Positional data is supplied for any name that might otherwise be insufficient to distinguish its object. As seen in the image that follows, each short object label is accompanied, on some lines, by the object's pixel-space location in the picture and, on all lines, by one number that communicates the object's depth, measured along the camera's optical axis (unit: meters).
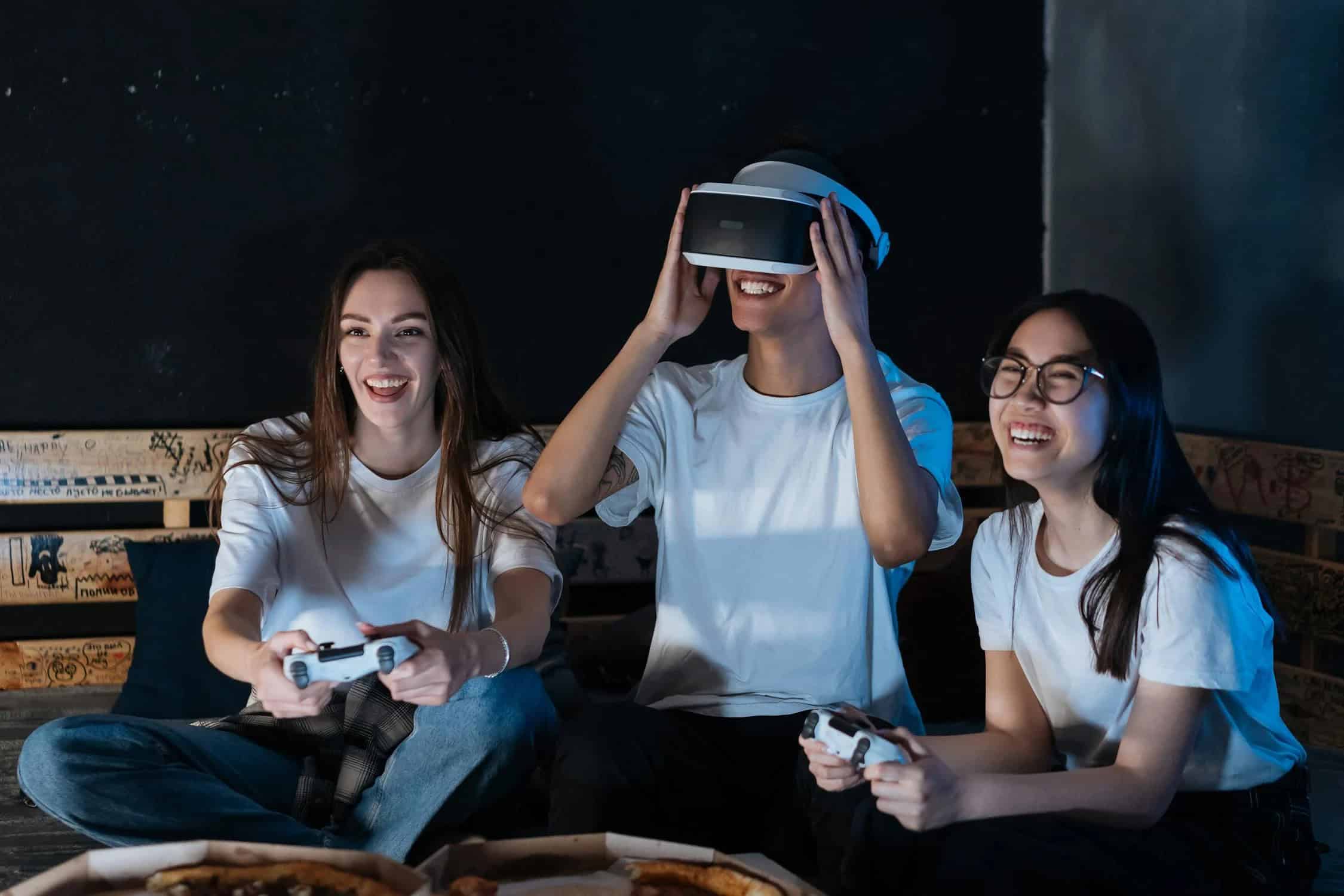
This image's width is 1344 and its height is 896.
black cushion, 2.63
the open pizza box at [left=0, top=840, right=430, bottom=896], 1.28
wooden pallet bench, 2.78
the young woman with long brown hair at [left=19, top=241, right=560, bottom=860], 1.77
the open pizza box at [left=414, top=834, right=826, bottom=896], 1.33
